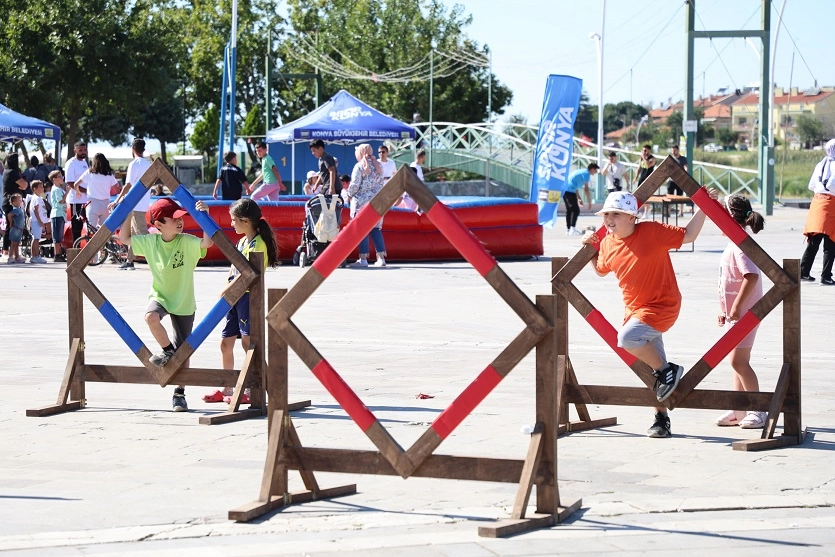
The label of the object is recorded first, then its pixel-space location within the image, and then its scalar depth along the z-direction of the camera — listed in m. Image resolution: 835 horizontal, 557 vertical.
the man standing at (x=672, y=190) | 31.91
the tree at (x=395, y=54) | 64.69
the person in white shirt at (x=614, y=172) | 27.56
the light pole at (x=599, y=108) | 40.18
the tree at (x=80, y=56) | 39.62
